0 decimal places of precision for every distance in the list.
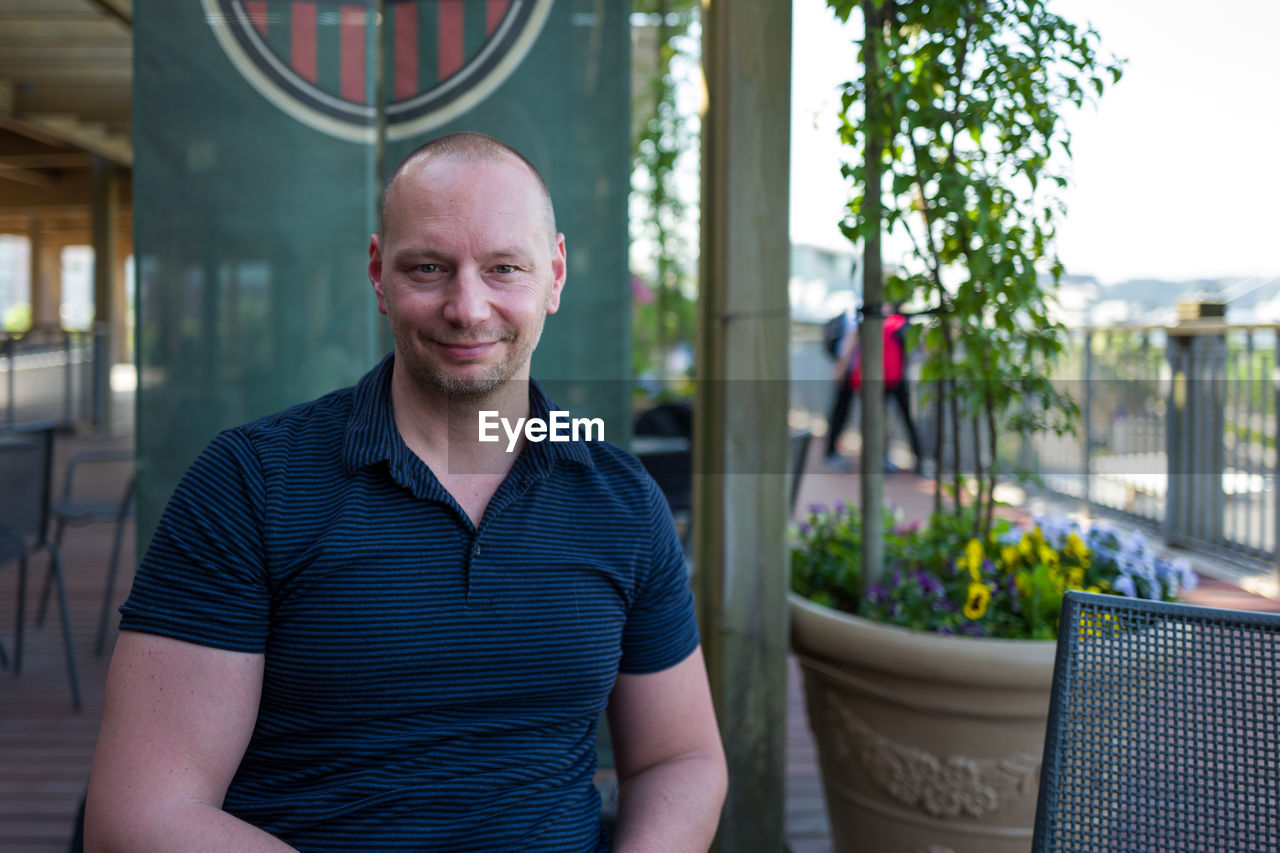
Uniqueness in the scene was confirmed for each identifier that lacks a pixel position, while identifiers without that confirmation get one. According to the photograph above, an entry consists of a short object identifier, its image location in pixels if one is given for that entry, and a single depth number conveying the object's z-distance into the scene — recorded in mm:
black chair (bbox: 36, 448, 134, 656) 4023
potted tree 1944
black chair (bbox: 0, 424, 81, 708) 3246
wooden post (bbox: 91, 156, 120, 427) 13914
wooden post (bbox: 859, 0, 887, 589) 2074
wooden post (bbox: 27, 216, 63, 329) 17078
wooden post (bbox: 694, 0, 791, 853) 2094
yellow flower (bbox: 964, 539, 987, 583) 2133
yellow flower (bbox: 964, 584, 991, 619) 2057
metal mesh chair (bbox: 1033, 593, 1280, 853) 1220
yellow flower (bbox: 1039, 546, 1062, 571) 2172
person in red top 8141
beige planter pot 1888
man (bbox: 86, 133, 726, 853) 1121
